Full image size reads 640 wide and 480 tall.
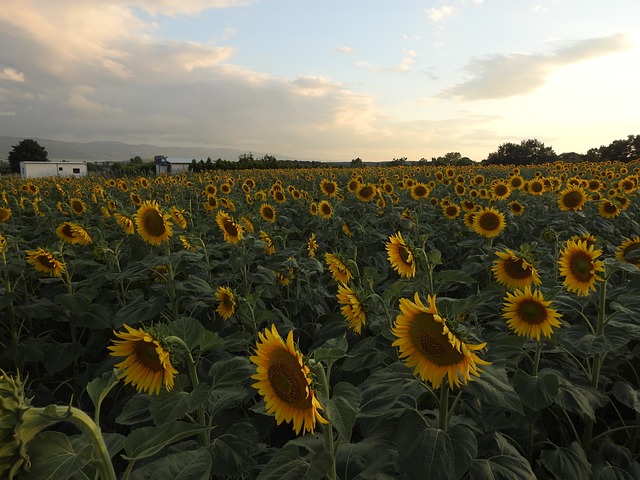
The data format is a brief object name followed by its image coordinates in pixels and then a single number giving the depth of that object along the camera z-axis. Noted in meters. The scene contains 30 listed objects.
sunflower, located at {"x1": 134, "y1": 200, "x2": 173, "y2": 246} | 3.83
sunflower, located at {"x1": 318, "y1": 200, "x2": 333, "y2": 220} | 7.02
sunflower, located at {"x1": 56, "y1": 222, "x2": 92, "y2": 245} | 4.89
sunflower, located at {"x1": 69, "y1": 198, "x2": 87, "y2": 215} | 7.52
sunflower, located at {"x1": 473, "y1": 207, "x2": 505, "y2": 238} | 5.45
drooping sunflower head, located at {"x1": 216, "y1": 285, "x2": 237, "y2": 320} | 3.30
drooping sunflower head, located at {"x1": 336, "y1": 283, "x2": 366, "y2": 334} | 2.52
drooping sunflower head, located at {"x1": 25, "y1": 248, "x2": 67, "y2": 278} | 3.97
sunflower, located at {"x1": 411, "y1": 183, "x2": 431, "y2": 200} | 8.83
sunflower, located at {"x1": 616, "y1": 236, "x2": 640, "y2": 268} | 3.57
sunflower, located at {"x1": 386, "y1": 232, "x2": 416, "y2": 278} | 2.98
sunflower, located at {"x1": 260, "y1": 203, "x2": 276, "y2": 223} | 6.85
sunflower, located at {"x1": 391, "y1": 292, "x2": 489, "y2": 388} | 1.49
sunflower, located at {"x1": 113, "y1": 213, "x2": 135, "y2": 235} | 4.46
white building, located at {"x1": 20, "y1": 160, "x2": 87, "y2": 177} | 61.54
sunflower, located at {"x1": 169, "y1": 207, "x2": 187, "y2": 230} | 4.81
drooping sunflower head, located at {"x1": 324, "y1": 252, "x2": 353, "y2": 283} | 3.51
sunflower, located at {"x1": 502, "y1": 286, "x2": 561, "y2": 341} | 2.43
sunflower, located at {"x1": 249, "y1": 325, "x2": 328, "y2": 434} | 1.41
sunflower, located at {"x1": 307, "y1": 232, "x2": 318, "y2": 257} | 5.04
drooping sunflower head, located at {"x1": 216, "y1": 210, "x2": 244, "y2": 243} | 4.49
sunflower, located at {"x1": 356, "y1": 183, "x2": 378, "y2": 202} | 8.70
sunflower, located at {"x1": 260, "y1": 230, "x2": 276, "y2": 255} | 5.07
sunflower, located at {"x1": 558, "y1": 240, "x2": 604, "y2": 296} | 3.12
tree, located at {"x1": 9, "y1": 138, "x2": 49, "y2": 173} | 84.81
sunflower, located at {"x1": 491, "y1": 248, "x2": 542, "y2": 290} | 3.08
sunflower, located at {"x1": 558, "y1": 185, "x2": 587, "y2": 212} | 6.86
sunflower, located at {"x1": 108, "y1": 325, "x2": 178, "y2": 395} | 1.73
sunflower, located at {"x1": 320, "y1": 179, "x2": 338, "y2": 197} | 9.60
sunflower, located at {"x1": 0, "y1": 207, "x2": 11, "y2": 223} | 6.93
